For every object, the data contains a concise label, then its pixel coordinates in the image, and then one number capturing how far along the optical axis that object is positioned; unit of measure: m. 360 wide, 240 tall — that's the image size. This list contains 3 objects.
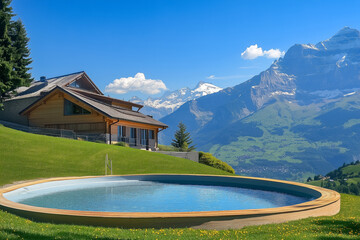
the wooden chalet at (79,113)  34.91
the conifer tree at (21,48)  39.31
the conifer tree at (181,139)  52.97
